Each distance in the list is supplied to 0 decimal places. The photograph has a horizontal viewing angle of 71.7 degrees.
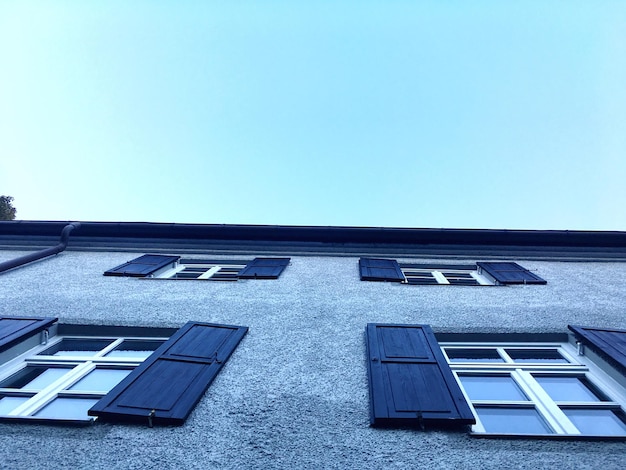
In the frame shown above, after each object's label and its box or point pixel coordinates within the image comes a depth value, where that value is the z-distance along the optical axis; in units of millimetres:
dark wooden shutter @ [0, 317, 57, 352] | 3988
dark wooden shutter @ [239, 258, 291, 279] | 6473
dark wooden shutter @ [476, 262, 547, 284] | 6250
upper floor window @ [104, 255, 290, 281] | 6593
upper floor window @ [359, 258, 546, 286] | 6418
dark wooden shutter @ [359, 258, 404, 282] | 6418
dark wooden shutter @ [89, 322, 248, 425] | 2984
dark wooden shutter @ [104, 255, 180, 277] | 6531
